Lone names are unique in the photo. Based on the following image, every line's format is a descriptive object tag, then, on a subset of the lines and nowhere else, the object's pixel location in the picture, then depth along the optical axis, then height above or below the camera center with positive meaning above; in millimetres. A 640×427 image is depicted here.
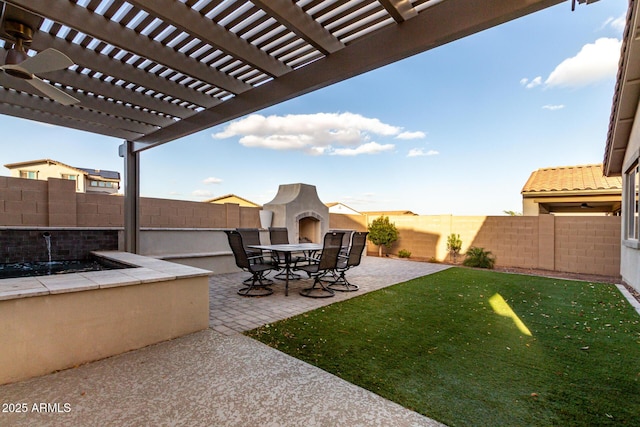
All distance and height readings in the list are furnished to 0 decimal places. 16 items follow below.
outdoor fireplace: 8594 -61
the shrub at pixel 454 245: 9953 -1106
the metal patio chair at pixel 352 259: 5680 -920
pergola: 2479 +1664
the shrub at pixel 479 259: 9047 -1422
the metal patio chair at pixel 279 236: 7175 -628
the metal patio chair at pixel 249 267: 5129 -1020
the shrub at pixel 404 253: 11008 -1551
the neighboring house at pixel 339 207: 25875 +280
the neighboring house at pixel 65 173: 14219 +1766
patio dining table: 5387 -721
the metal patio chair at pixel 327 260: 5145 -866
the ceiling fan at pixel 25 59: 2707 +1338
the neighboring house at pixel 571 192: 9148 +627
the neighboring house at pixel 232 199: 19161 +667
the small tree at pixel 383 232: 11227 -806
